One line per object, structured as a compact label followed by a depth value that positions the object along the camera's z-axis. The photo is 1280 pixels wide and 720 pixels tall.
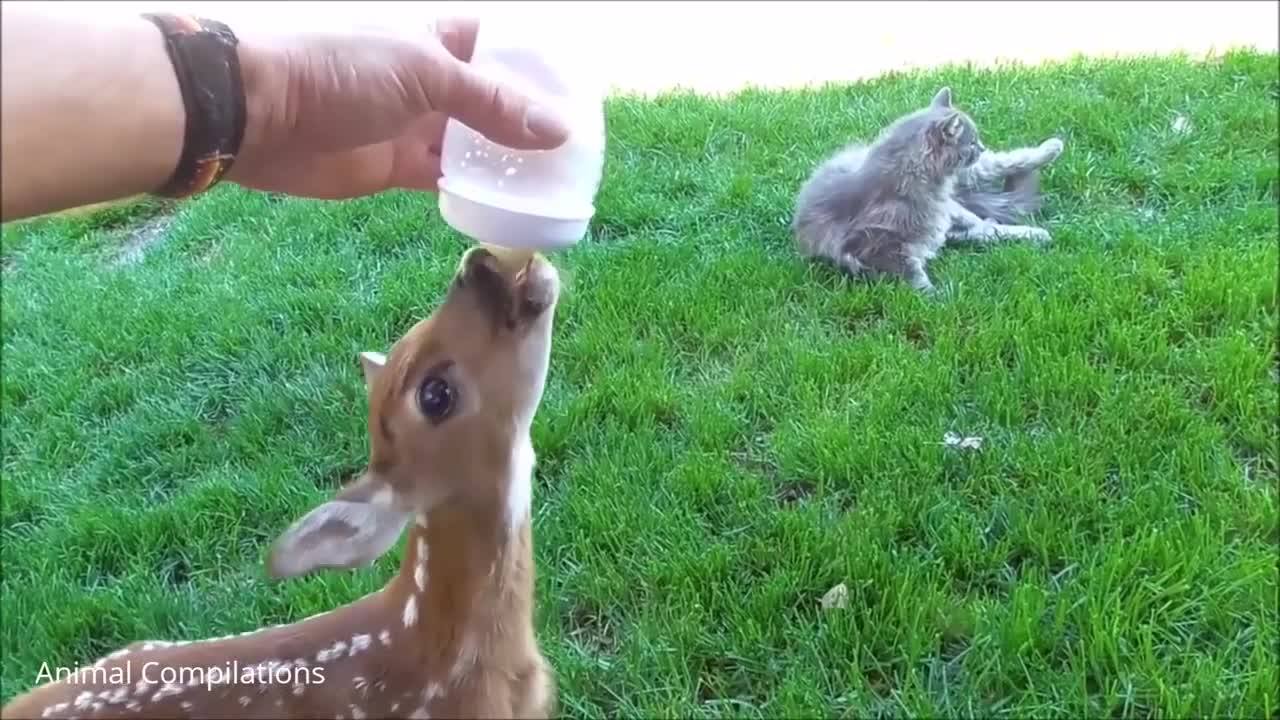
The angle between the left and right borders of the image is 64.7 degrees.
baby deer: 0.48
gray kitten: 0.89
